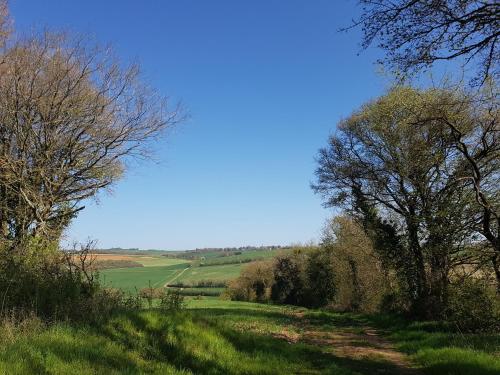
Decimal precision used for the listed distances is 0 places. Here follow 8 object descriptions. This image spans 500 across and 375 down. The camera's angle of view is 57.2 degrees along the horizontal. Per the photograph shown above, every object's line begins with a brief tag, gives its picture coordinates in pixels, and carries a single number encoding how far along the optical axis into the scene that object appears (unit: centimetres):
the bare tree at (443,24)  723
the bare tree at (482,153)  1506
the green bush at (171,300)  1266
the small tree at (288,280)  6042
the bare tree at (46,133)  1780
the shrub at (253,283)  6638
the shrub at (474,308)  1643
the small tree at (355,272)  3322
